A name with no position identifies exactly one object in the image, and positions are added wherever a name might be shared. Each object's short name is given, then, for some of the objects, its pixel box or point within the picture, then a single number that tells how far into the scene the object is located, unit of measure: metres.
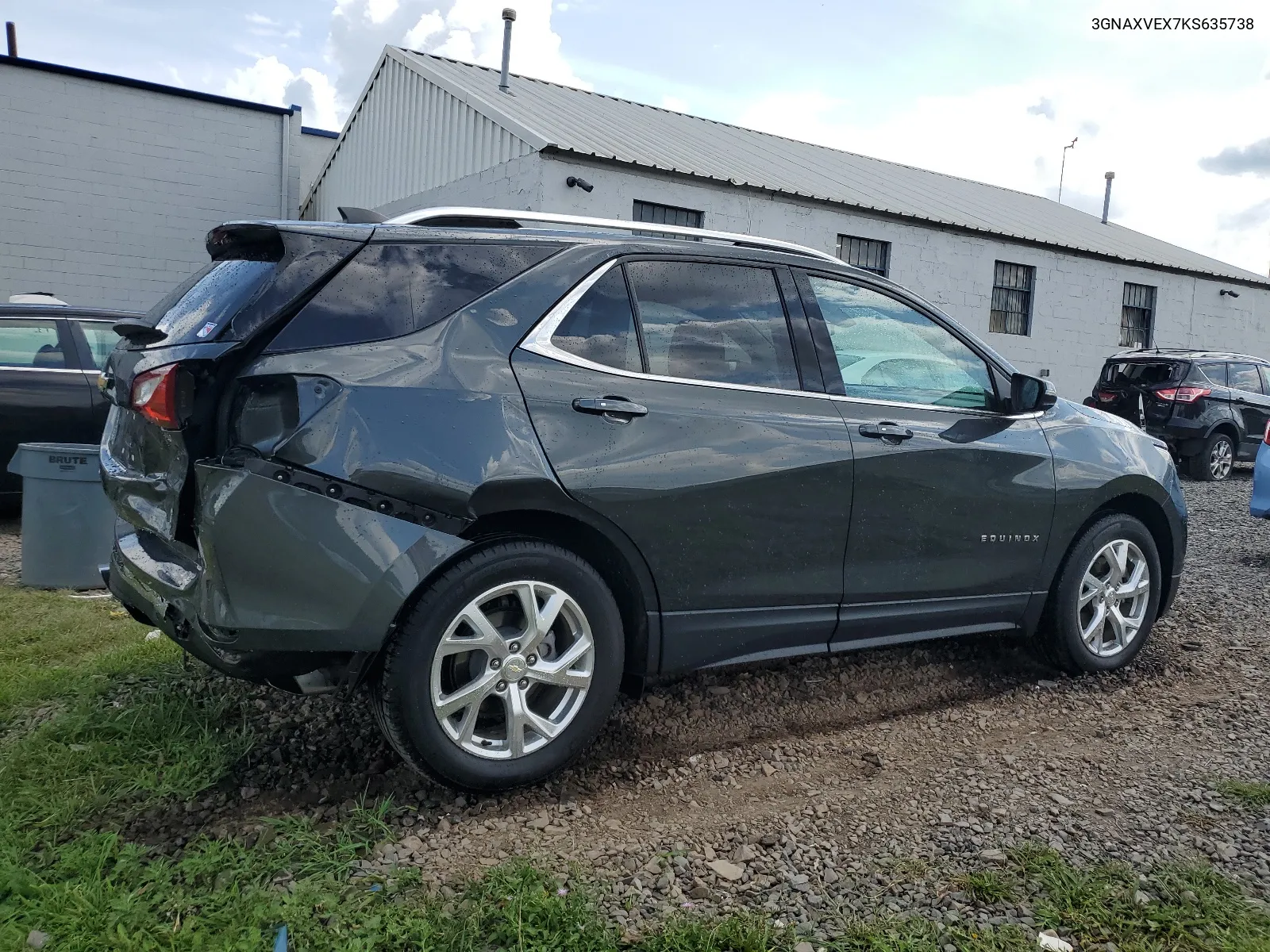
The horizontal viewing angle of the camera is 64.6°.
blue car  7.18
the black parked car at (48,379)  6.98
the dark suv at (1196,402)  12.77
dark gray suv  2.77
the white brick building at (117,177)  16.44
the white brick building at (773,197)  13.40
